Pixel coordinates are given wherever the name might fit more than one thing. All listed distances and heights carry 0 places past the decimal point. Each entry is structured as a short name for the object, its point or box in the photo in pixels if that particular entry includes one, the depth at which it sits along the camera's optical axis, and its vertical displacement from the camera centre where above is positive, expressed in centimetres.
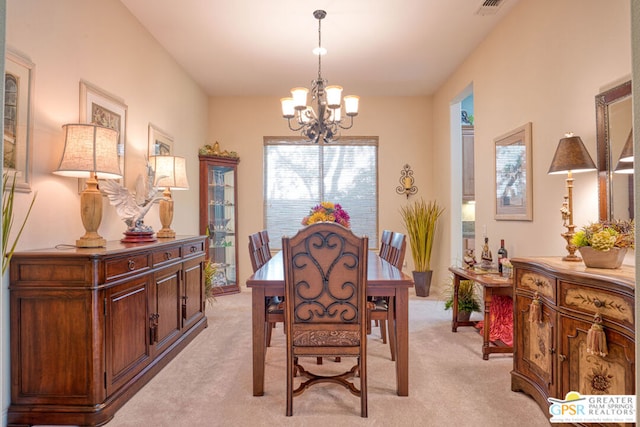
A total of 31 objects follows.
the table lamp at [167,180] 346 +36
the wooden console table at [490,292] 300 -60
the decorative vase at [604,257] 188 -20
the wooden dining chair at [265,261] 246 -38
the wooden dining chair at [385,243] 364 -25
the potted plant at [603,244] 188 -14
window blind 588 +62
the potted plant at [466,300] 379 -82
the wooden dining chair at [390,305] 254 -61
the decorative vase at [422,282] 534 -90
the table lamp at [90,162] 225 +34
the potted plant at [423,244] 537 -37
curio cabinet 536 +4
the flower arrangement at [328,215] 347 +3
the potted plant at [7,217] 178 +1
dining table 229 -59
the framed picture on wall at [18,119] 207 +56
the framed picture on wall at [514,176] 315 +37
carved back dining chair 211 -44
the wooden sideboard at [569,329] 160 -56
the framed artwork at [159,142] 380 +82
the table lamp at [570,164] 227 +33
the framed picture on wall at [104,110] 271 +85
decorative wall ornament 583 +54
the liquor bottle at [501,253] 344 -32
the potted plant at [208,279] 446 -70
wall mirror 209 +41
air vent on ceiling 326 +185
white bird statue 270 +15
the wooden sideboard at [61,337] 203 -63
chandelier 328 +97
